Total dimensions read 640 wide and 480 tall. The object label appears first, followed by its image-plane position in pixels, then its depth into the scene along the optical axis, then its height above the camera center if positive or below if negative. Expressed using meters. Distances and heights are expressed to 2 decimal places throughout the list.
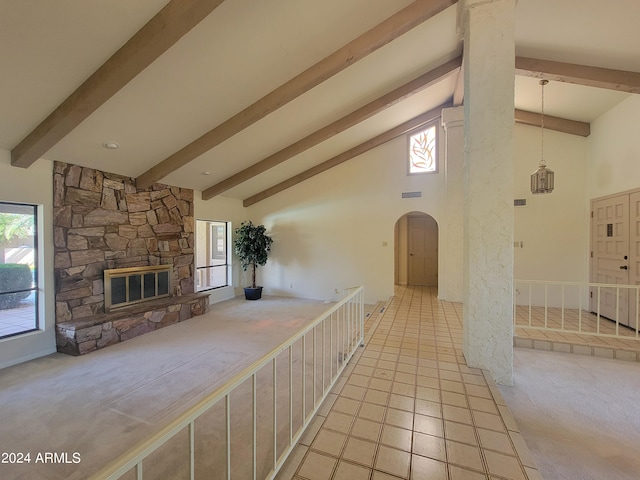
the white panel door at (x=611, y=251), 3.96 -0.21
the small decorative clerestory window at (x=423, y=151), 5.87 +1.94
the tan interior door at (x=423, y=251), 7.40 -0.36
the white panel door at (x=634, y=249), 3.73 -0.15
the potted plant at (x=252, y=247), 6.73 -0.24
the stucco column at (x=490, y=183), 2.49 +0.52
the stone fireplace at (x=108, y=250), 3.77 -0.20
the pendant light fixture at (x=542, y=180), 4.12 +0.90
